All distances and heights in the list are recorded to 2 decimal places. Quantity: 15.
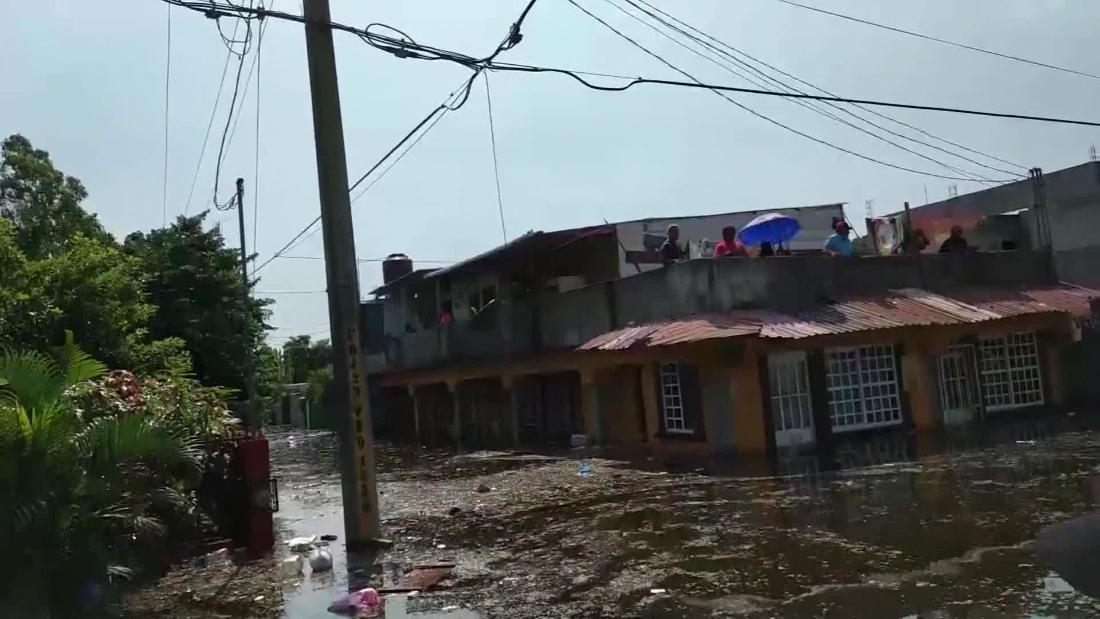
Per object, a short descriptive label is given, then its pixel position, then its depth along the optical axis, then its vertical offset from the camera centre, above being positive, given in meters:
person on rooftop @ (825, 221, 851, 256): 19.77 +2.59
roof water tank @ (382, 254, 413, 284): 40.97 +5.98
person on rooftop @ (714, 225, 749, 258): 18.41 +2.51
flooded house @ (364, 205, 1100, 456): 16.70 +0.49
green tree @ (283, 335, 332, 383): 66.38 +4.00
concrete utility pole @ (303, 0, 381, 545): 10.61 +1.37
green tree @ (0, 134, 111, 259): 25.22 +6.88
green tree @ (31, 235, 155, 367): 13.84 +2.02
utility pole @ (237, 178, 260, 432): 24.68 +1.34
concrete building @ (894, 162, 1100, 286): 22.28 +3.39
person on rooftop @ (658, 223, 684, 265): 19.09 +2.65
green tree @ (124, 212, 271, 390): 24.30 +3.49
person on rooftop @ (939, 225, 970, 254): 21.42 +2.49
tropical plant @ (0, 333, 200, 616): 7.16 -0.49
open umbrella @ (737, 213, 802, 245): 19.05 +2.88
